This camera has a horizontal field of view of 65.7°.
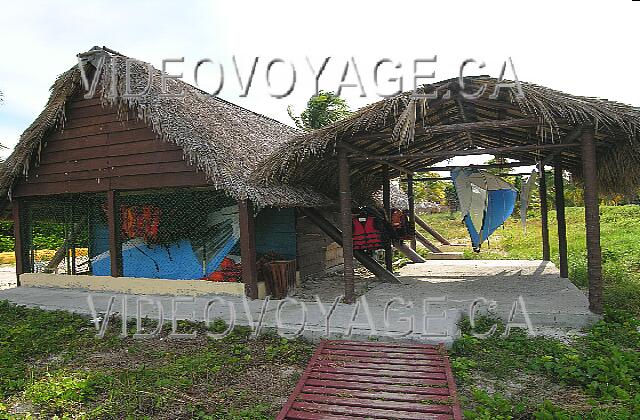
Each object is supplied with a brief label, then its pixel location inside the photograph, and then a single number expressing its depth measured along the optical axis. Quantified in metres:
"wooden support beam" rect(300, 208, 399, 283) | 8.54
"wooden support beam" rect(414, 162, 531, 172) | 9.11
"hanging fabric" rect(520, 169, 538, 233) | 9.01
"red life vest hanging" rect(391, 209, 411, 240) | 9.28
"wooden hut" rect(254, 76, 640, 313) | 5.62
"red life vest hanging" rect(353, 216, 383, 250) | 8.19
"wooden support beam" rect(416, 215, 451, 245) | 14.40
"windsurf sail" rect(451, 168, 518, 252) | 8.25
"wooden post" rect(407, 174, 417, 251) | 10.55
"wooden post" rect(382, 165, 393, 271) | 9.24
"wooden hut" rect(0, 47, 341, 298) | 7.55
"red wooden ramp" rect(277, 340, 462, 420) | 3.71
